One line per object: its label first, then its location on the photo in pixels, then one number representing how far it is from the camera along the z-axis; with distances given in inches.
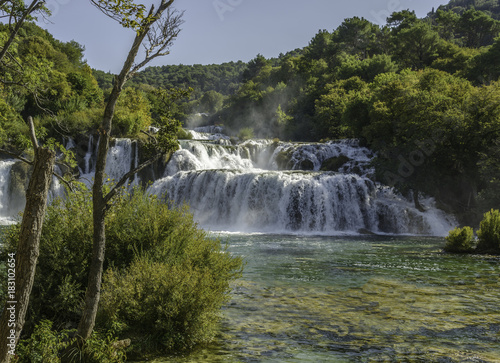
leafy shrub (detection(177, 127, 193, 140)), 1682.2
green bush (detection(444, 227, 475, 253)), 608.7
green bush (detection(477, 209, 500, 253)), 585.6
